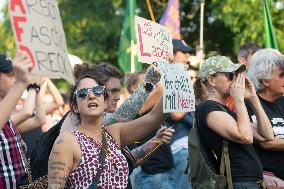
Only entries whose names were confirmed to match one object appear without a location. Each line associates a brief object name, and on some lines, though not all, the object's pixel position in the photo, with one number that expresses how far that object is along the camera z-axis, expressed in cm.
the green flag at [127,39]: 1825
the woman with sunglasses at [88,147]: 663
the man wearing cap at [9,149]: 744
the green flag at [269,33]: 1421
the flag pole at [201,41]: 1466
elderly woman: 855
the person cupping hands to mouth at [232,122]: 770
